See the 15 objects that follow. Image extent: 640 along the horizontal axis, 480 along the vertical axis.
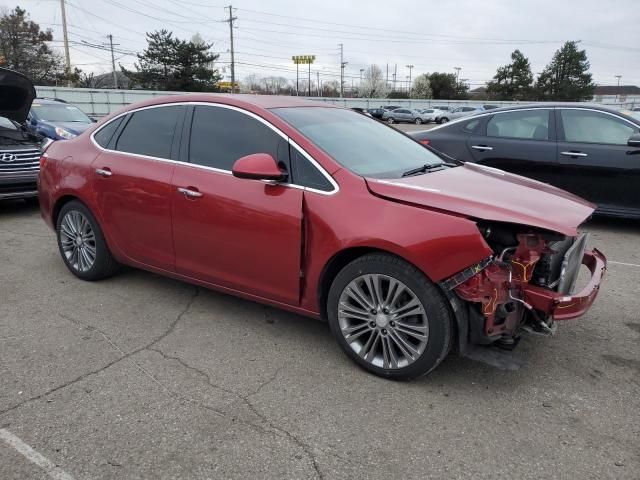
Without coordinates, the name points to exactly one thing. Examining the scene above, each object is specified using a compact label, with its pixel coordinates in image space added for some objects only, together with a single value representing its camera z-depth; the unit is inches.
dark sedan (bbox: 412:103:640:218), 248.1
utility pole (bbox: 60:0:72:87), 1680.6
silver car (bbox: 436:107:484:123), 1853.2
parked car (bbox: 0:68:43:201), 287.3
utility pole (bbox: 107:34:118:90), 2194.8
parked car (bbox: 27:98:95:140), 471.5
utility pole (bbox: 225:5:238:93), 2303.2
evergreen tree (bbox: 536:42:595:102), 2810.0
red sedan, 110.7
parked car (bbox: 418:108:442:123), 1796.3
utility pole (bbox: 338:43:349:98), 3410.4
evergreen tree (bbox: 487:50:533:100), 2955.2
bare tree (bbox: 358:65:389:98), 3782.7
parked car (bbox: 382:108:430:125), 1785.2
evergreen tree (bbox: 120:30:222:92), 2108.8
